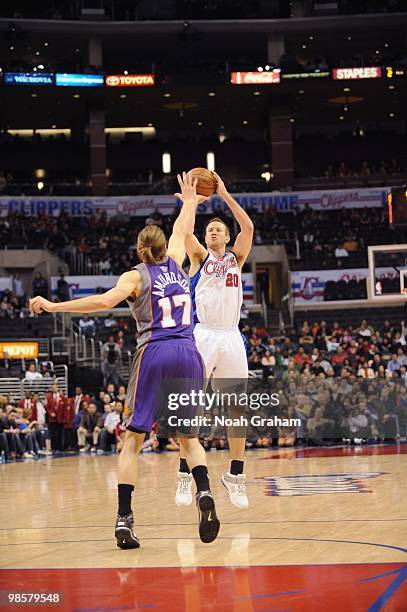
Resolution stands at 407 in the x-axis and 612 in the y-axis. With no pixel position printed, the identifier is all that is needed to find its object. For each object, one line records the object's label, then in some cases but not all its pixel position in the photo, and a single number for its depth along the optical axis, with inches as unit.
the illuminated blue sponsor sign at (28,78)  1512.1
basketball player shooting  316.2
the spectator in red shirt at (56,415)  815.1
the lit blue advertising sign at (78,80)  1535.4
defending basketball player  253.9
